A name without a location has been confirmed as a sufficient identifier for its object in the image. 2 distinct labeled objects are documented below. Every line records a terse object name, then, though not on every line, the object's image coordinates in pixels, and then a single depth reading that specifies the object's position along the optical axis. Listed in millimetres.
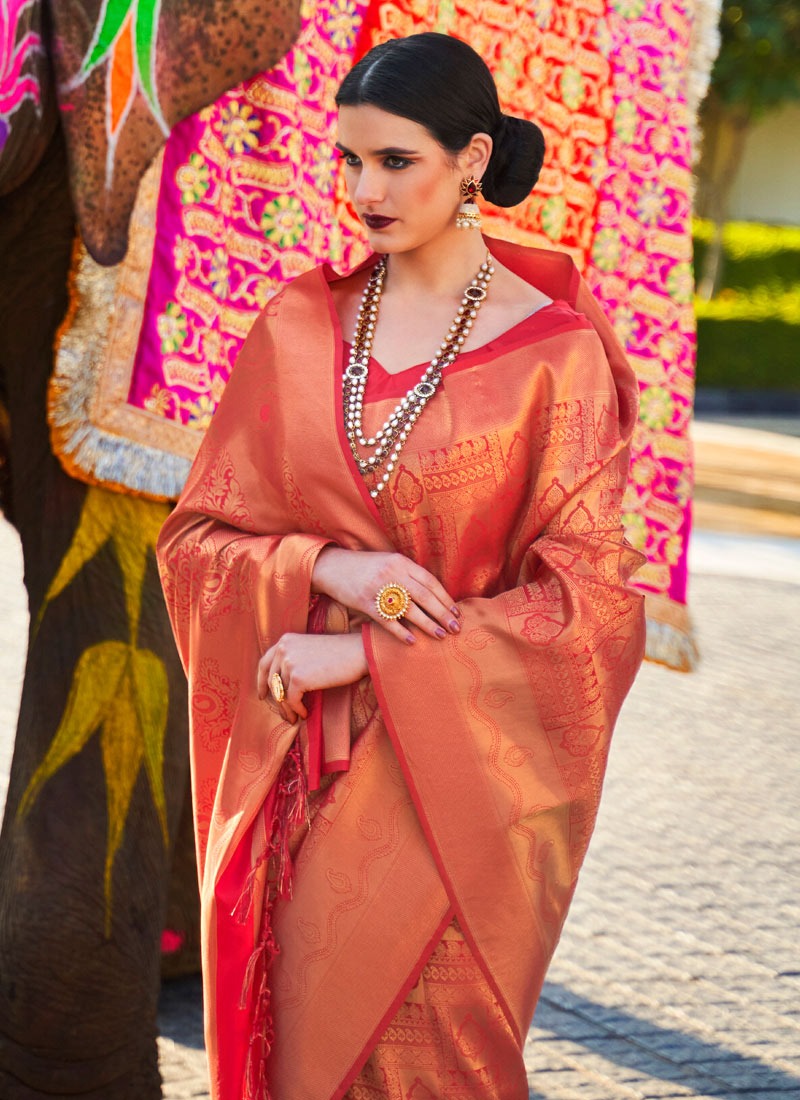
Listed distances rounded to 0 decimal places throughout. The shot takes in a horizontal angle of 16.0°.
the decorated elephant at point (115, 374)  4207
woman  3294
